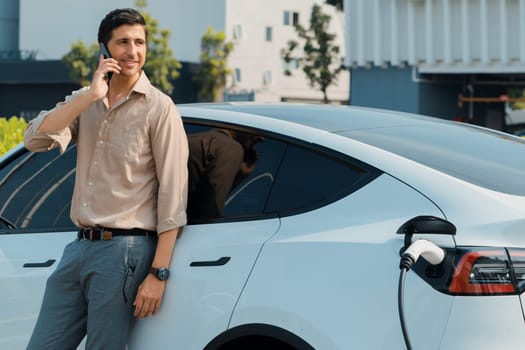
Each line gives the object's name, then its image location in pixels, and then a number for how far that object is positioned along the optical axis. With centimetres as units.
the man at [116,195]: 453
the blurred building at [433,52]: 4320
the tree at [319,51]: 6825
